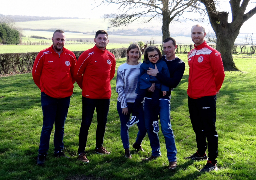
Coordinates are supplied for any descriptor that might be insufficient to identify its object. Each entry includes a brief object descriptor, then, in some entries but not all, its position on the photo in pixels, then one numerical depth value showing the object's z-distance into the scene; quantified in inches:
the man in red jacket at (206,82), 163.3
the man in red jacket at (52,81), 175.9
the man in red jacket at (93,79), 179.9
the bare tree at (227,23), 649.1
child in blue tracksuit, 163.2
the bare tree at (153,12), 740.8
